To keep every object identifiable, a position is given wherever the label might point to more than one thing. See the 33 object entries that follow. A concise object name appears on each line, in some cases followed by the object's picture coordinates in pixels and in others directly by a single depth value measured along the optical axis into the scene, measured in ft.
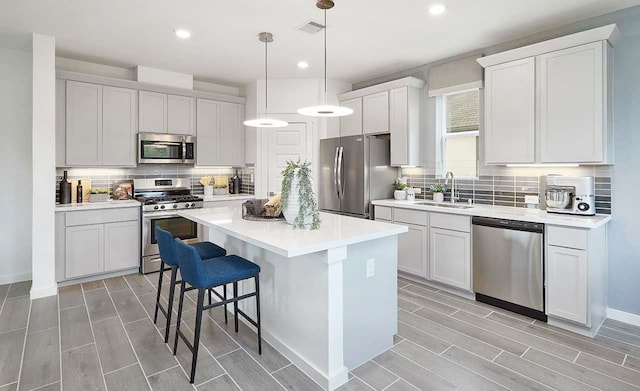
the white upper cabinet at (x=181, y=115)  16.33
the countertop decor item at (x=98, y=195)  14.73
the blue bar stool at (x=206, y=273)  7.19
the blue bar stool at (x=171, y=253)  8.72
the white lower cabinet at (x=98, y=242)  13.10
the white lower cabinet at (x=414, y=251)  13.01
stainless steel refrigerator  15.05
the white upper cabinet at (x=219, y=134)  17.33
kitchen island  7.00
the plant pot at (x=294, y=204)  8.20
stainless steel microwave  15.57
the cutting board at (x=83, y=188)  14.61
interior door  17.40
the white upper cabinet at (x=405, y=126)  14.70
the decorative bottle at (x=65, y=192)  13.93
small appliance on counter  10.00
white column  11.76
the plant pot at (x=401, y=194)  15.30
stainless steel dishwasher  10.05
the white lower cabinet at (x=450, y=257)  11.75
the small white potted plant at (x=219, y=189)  18.46
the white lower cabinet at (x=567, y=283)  9.21
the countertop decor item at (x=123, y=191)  15.72
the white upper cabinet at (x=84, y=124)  13.94
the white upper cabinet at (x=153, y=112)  15.56
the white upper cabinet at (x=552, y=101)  9.72
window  13.78
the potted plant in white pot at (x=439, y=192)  14.34
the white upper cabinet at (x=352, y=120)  16.67
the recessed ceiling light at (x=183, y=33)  11.56
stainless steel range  14.67
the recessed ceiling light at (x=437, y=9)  9.90
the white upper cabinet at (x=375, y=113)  15.50
